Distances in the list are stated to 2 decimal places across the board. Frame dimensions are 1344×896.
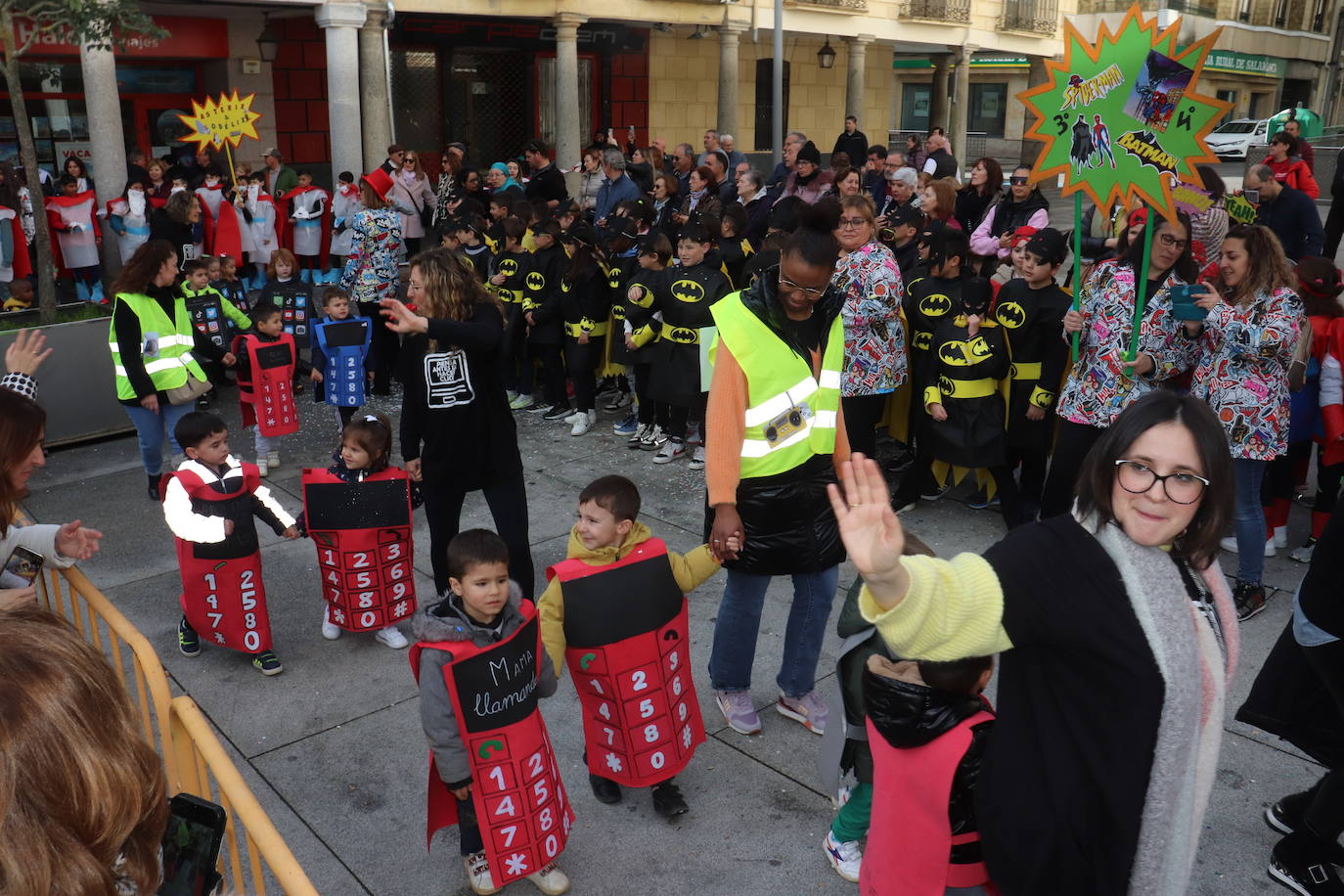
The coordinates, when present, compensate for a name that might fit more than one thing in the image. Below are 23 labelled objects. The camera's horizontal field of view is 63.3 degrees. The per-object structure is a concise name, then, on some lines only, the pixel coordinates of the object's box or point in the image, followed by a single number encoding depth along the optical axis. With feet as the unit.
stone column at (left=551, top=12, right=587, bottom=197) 62.49
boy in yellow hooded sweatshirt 11.42
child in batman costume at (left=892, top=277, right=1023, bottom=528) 19.92
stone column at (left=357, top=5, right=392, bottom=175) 55.47
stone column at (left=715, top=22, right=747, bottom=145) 70.95
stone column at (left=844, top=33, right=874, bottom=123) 80.38
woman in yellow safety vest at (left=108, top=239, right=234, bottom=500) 20.72
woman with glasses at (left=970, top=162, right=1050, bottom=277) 28.38
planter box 26.18
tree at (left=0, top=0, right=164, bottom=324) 25.58
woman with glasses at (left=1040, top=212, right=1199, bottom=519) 17.29
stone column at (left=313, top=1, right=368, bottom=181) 52.49
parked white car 105.70
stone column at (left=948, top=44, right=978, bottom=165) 89.71
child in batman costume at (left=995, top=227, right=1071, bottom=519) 19.27
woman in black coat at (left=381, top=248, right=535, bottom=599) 14.83
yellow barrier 6.97
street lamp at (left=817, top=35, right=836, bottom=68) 73.01
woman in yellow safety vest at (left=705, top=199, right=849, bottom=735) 12.05
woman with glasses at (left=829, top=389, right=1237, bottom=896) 6.56
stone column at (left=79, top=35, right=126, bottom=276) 45.27
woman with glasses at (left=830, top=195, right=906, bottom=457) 20.56
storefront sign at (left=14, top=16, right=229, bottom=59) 51.75
